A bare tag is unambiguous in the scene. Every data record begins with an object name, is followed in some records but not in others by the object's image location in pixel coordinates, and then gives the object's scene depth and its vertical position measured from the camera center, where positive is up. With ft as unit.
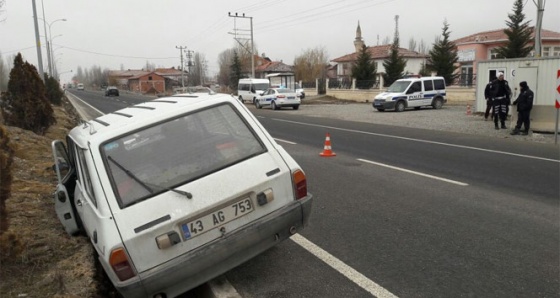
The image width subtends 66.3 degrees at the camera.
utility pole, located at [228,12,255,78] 169.37 +28.00
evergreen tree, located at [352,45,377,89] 145.48 +5.36
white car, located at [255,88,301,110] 100.58 -2.98
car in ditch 10.11 -2.65
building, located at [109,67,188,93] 396.57 +8.19
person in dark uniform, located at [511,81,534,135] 43.96 -2.73
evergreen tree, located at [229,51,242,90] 218.59 +7.64
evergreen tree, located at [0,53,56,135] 41.16 -1.06
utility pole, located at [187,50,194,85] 286.95 +22.23
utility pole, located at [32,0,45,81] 75.66 +8.95
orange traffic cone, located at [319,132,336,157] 34.67 -5.15
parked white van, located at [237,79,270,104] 118.52 -0.33
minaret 334.54 +36.03
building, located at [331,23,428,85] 207.00 +12.82
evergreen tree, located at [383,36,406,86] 139.33 +5.00
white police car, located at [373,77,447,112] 85.76 -2.38
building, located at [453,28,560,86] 150.71 +13.12
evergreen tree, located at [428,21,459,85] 134.00 +7.90
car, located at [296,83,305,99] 151.04 -2.63
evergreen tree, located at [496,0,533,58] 118.42 +12.19
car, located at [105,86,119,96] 231.30 -0.66
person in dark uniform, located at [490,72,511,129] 49.11 -1.85
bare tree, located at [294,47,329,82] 248.93 +11.52
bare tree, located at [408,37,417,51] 368.27 +32.42
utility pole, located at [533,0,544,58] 65.77 +8.62
